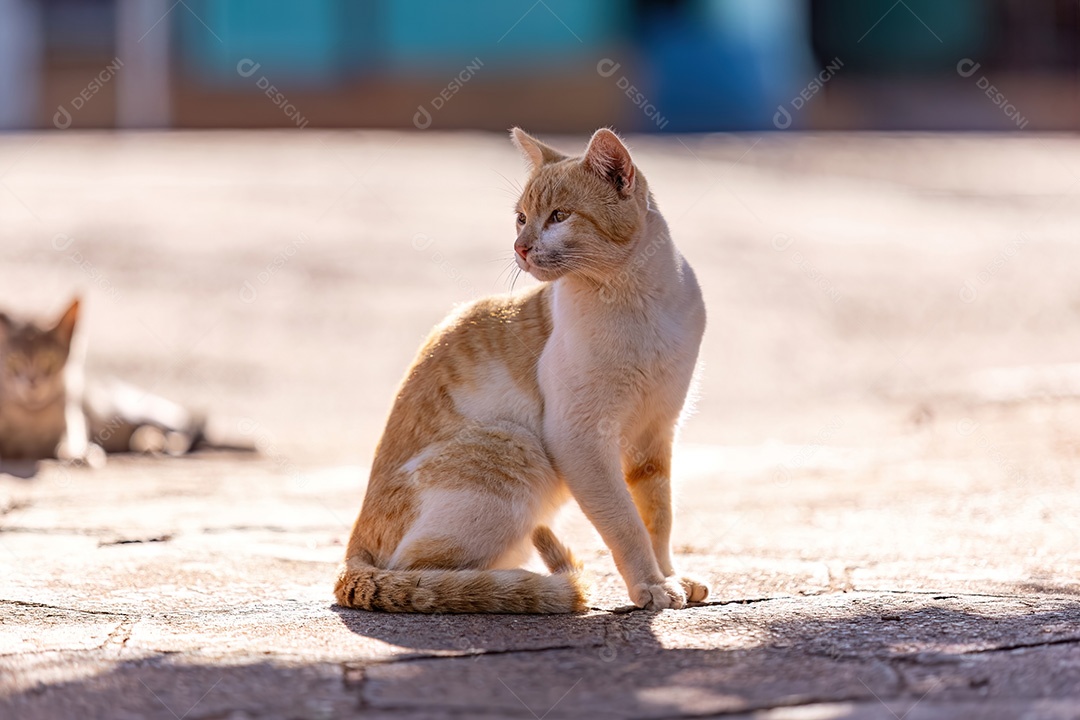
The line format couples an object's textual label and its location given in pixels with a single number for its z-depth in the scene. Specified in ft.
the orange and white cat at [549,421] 23.86
